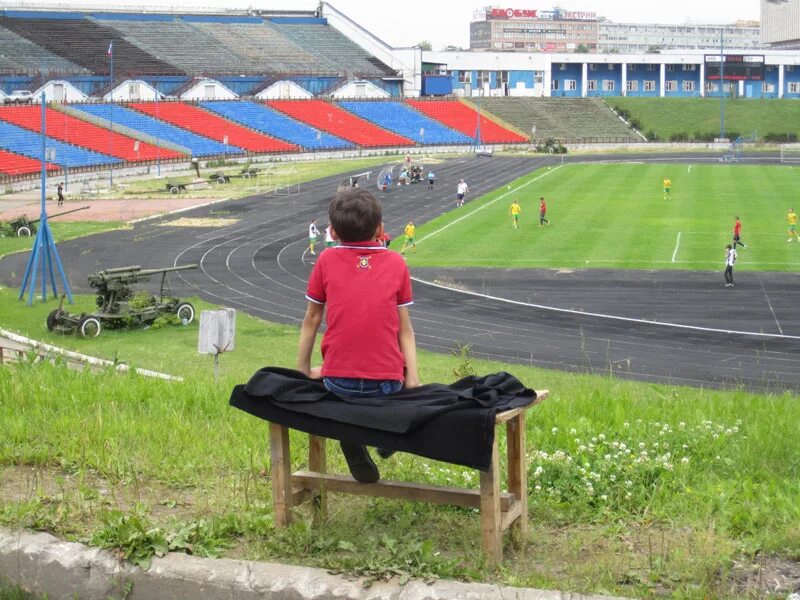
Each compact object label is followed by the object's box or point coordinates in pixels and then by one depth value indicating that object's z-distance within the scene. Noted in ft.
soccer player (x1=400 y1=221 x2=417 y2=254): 154.87
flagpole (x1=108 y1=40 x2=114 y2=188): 237.18
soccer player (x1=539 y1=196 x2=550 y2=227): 173.23
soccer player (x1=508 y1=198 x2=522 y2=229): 172.24
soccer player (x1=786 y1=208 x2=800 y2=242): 156.04
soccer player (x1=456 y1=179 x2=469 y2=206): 205.67
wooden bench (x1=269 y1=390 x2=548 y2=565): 18.47
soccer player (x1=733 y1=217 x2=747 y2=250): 138.25
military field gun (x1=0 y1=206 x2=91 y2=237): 172.55
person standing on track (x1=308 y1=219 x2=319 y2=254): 154.40
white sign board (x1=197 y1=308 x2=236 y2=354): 61.11
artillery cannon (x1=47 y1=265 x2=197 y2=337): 107.14
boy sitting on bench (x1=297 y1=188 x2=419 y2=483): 19.42
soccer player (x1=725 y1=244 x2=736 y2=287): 126.21
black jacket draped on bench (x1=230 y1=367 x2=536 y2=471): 17.89
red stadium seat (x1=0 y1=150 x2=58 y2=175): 237.25
